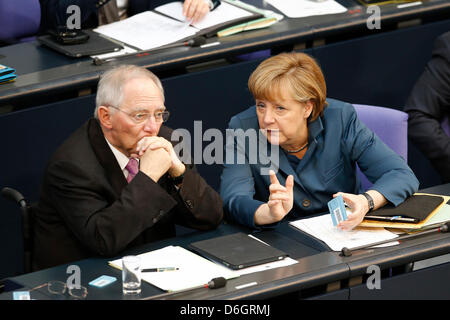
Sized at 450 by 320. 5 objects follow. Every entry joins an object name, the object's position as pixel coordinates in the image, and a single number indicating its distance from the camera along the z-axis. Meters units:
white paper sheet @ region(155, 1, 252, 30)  8.97
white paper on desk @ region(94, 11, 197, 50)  8.60
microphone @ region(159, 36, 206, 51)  8.50
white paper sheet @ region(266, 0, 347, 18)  9.46
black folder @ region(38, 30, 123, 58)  8.28
